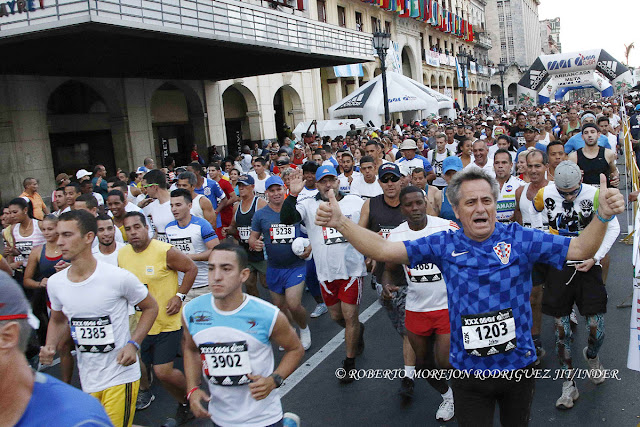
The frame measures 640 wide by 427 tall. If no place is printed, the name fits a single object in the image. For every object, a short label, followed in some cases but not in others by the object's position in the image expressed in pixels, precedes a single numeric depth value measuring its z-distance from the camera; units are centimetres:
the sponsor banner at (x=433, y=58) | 4888
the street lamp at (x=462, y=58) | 3291
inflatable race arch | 3528
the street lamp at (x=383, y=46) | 1933
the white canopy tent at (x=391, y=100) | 2120
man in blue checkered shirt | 297
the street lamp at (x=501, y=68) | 4344
